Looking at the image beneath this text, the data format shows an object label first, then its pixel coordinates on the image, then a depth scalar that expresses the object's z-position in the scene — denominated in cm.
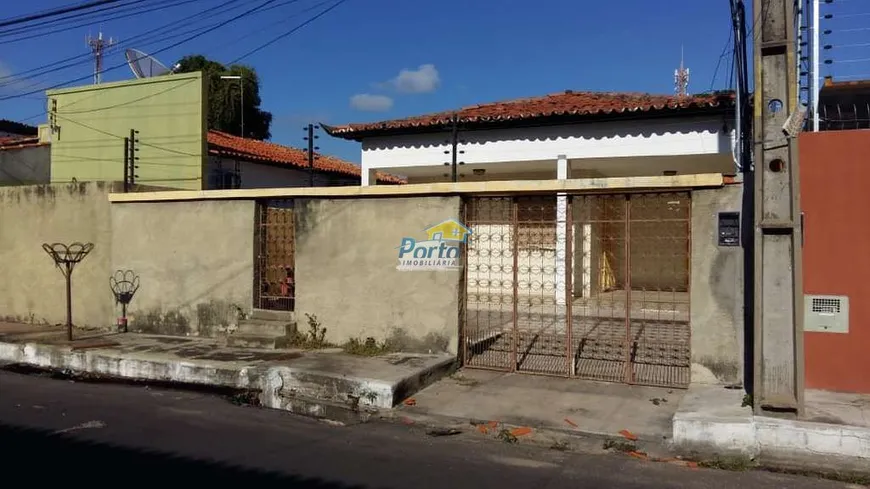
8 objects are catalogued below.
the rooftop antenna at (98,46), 2345
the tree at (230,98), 2589
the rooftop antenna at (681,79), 3461
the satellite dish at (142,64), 1361
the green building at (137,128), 1212
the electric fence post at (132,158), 1097
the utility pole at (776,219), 527
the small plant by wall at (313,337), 874
